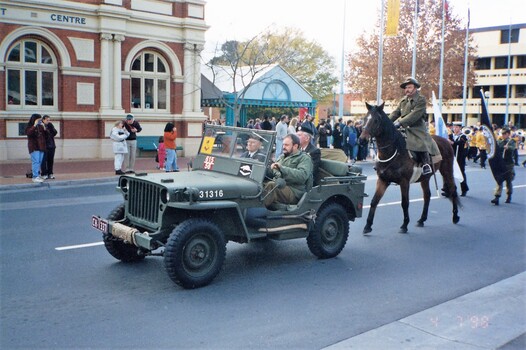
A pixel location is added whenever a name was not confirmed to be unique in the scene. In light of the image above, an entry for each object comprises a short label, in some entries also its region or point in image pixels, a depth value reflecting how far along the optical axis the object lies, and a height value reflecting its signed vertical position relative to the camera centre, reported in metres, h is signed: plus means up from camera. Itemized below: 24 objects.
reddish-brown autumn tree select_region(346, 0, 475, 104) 44.72 +6.48
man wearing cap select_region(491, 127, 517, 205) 13.59 -0.61
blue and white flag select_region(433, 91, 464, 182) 12.97 +0.20
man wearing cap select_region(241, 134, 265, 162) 7.21 -0.22
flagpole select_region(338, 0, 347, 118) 33.75 +2.81
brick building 21.20 +2.43
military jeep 6.13 -0.97
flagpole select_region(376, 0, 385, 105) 30.48 +3.84
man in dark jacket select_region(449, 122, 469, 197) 16.08 -0.27
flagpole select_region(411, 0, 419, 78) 33.53 +5.19
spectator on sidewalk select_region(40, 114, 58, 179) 16.29 -0.66
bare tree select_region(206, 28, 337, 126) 51.17 +6.97
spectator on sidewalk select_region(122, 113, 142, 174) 18.18 -0.42
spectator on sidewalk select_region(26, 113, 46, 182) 15.69 -0.42
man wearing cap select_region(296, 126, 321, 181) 8.17 -0.24
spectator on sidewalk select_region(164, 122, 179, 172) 18.55 -0.53
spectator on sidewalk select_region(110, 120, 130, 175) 17.66 -0.45
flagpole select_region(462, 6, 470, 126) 40.16 +5.19
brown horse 9.32 -0.39
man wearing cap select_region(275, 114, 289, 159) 20.83 +0.10
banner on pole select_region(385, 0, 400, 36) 27.97 +5.90
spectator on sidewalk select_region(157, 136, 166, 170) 19.81 -0.88
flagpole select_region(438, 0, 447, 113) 37.61 +5.28
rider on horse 10.06 +0.25
